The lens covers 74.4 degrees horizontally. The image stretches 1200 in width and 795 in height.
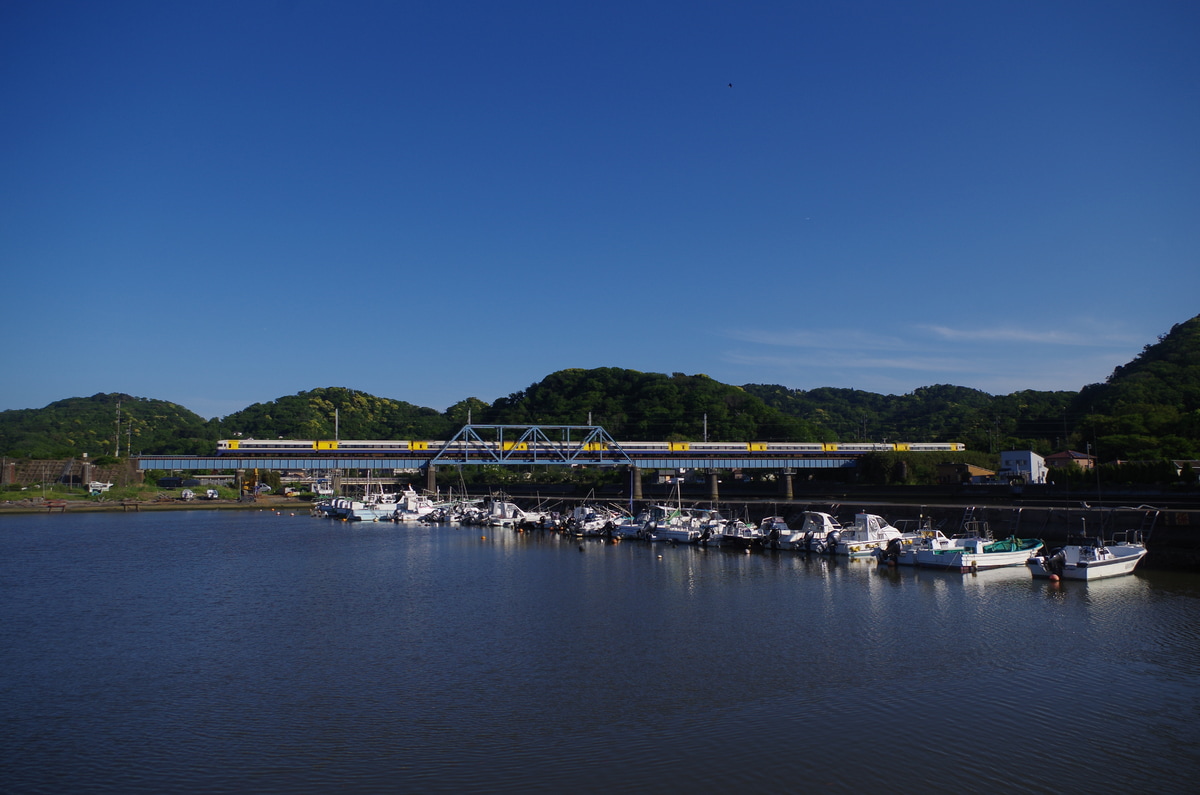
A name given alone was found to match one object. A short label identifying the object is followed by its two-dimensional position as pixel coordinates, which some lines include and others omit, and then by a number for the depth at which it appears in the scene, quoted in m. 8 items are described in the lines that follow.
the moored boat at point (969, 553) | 34.75
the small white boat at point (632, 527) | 55.22
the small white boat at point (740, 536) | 47.03
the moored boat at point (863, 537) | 40.41
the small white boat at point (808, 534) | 43.03
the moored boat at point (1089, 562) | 31.38
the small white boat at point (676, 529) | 50.78
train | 90.69
